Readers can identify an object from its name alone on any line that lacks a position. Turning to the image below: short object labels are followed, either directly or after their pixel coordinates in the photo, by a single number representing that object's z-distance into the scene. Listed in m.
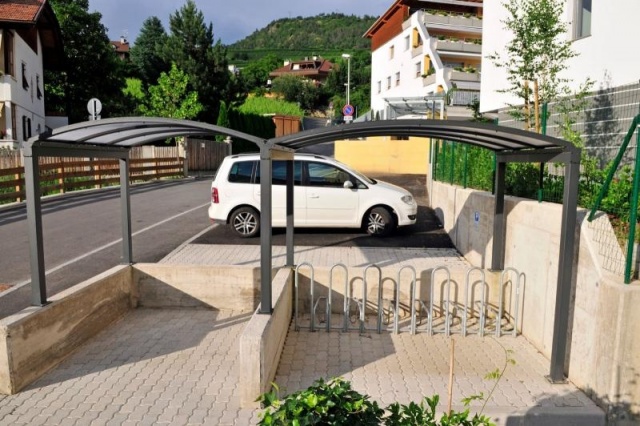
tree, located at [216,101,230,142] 40.75
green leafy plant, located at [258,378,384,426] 2.65
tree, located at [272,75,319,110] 78.81
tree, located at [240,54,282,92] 95.68
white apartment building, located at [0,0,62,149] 27.09
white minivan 11.63
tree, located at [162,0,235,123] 47.41
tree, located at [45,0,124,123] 41.19
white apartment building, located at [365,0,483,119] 33.28
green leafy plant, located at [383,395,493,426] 2.76
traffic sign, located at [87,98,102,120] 17.56
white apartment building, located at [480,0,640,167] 11.24
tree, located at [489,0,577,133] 10.91
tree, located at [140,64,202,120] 38.53
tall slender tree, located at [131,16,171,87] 52.00
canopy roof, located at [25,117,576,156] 5.13
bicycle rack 6.62
